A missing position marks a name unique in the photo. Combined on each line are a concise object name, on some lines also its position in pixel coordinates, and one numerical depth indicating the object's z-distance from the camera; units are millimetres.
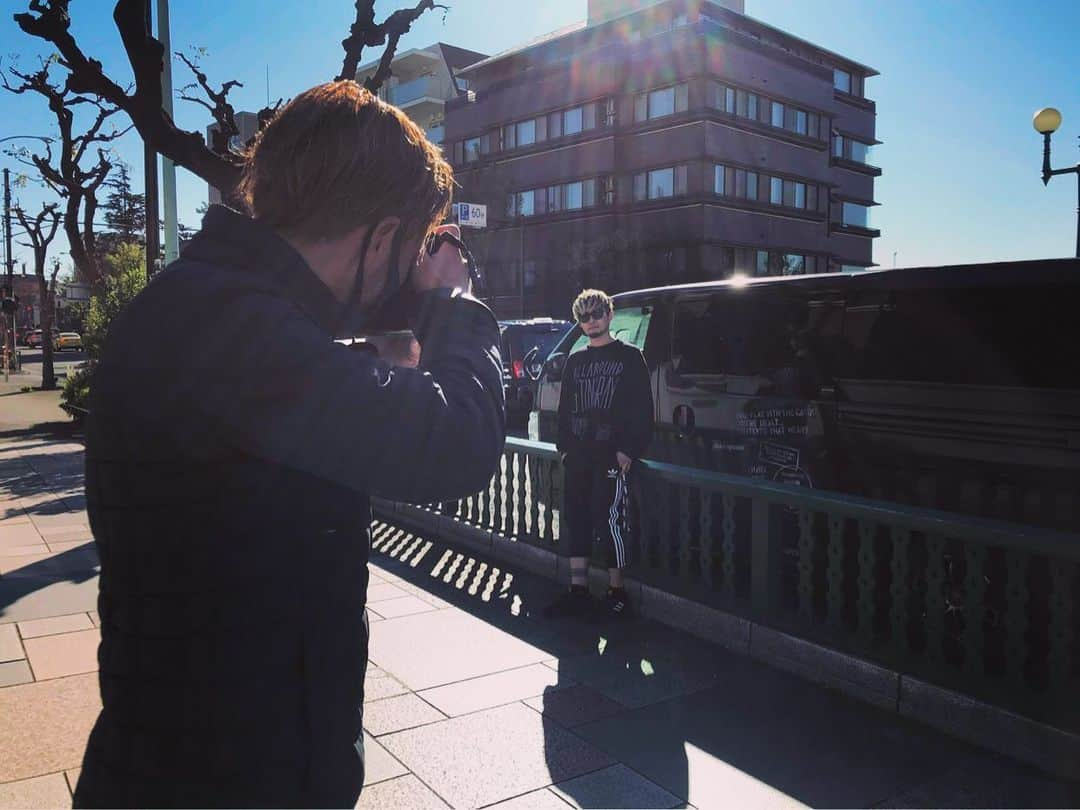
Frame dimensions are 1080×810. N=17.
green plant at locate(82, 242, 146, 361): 16453
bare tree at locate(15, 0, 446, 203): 9320
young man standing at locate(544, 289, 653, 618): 5402
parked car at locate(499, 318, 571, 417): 16172
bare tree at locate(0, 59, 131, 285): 20047
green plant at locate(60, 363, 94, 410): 17109
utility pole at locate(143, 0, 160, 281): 13281
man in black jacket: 1116
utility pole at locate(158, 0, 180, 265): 9453
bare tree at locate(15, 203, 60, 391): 26859
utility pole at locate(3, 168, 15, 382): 33778
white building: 62719
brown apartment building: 45156
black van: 4992
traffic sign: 10055
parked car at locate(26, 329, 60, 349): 72438
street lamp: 15328
